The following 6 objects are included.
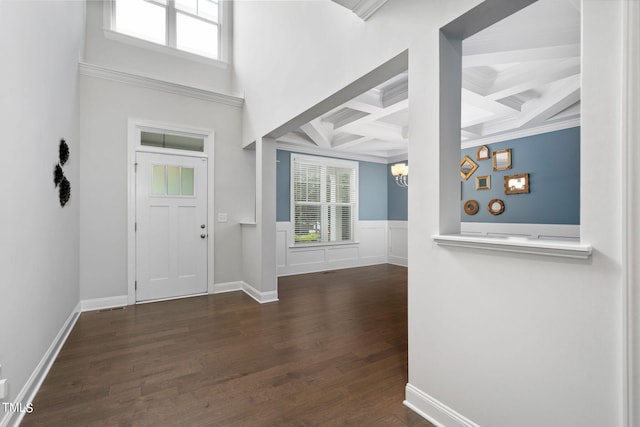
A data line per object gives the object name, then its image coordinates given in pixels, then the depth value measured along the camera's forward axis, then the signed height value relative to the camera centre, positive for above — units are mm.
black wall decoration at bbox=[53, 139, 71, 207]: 2492 +290
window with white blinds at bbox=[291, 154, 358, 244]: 5773 +259
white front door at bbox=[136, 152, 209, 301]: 3881 -212
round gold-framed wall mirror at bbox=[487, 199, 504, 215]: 4857 +90
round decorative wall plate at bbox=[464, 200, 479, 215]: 5215 +78
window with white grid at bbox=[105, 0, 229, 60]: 4156 +2846
